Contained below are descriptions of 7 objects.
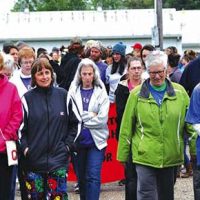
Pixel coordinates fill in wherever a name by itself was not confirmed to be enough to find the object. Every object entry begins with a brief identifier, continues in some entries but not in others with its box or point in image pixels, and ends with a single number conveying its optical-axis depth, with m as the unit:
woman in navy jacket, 7.59
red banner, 11.54
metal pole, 20.95
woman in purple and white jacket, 9.20
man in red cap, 12.90
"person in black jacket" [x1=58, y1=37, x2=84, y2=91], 12.13
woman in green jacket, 7.63
